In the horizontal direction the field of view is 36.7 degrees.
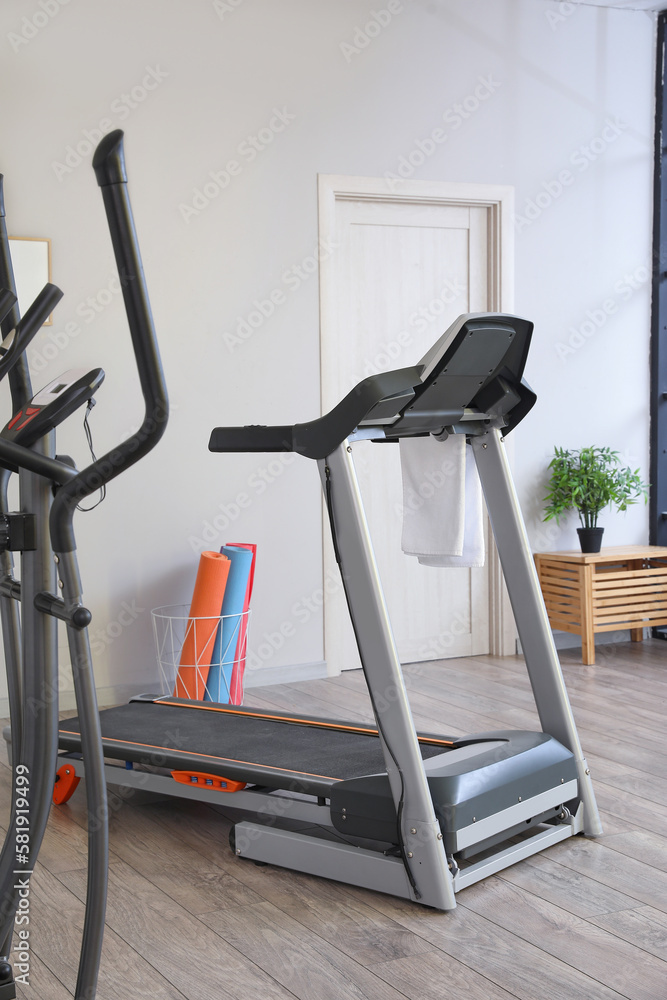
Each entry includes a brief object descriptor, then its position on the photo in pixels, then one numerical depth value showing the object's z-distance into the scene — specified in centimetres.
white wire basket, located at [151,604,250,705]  381
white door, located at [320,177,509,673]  442
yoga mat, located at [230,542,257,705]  387
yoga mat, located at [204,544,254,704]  384
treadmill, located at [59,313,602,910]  220
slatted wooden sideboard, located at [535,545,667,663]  464
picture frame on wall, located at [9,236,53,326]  377
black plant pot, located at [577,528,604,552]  479
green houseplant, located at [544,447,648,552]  478
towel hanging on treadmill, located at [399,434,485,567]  243
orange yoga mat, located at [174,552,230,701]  381
